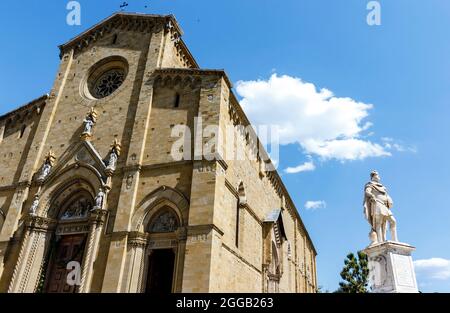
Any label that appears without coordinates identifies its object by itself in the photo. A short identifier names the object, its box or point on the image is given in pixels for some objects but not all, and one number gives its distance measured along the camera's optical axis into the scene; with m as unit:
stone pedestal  8.28
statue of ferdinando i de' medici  9.16
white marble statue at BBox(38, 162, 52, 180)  17.81
